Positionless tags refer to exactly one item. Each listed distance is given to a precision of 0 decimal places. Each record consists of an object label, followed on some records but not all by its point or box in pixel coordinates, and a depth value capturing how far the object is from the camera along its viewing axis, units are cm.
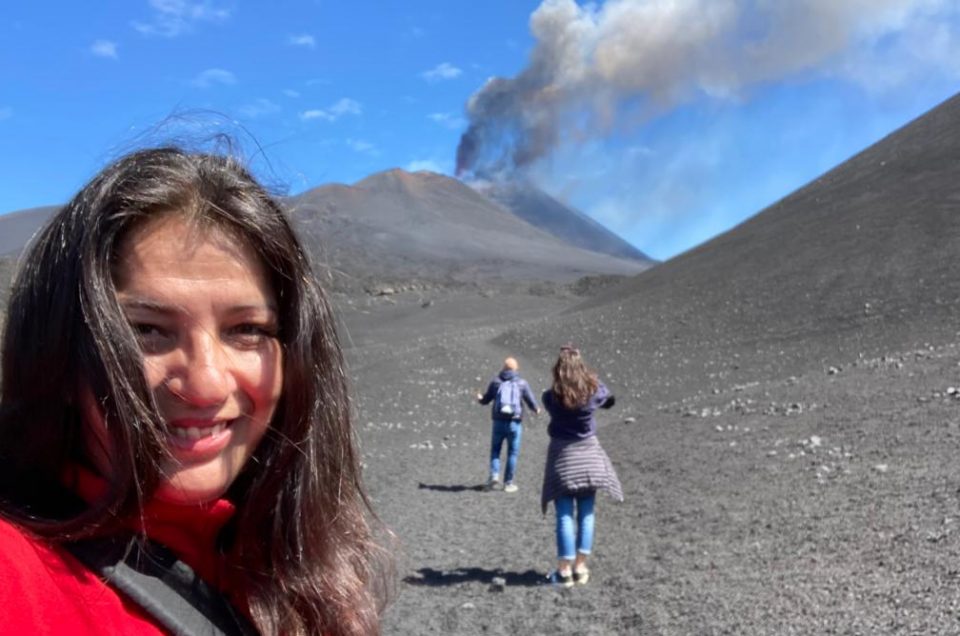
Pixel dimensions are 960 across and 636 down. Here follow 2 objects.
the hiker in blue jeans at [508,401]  1251
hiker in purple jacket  813
